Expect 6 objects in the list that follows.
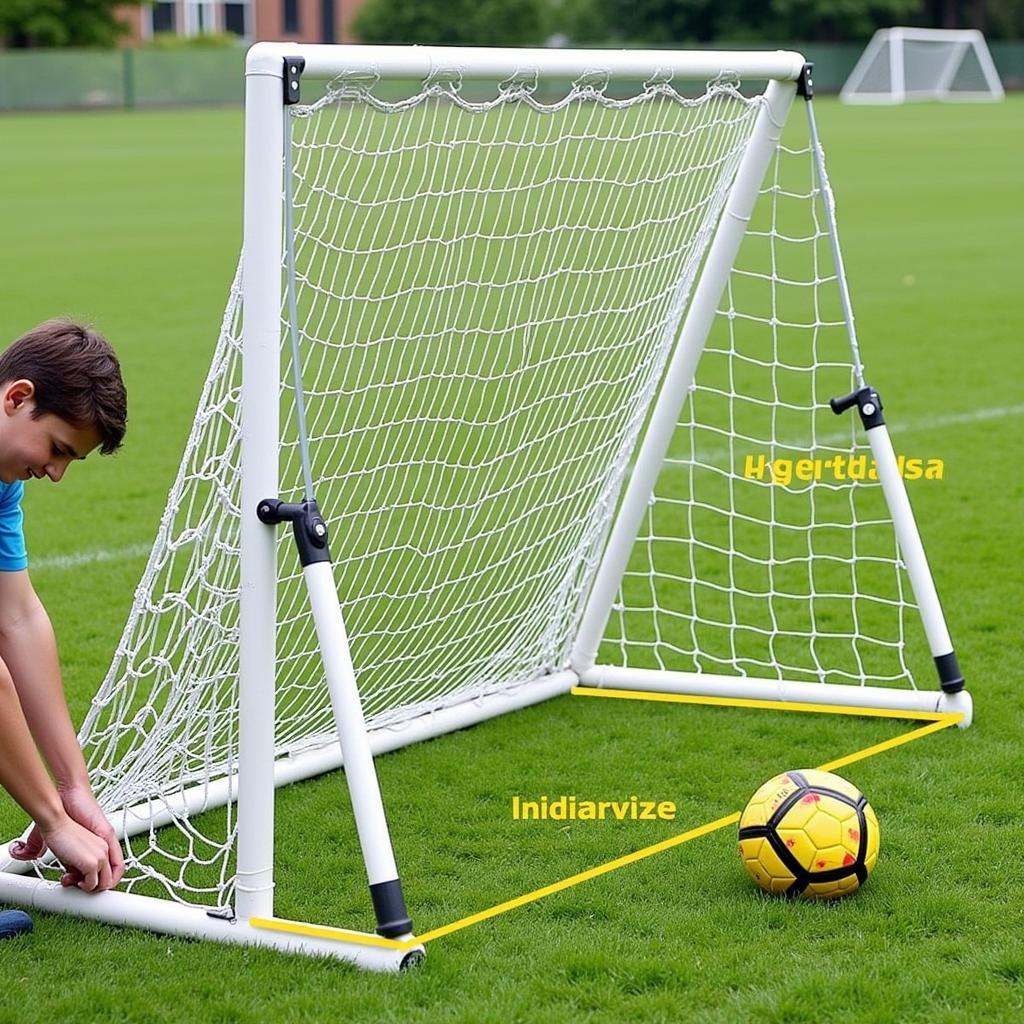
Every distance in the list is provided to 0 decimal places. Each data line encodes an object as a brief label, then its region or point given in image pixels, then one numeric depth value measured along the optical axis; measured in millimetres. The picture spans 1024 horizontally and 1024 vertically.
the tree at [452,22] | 60000
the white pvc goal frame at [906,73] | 47688
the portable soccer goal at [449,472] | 3701
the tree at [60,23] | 52406
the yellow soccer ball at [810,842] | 3930
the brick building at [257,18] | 63125
